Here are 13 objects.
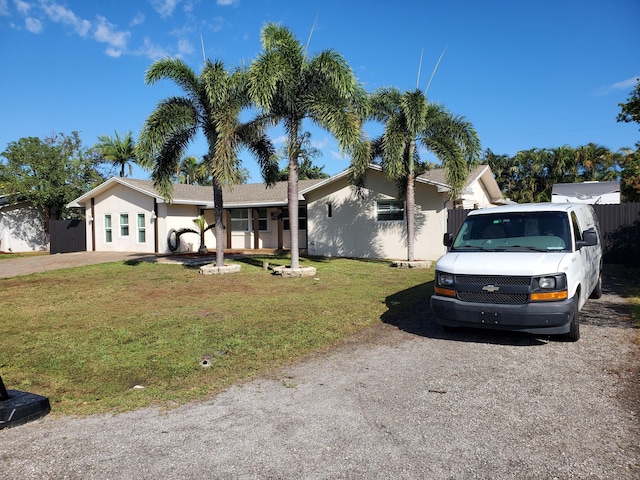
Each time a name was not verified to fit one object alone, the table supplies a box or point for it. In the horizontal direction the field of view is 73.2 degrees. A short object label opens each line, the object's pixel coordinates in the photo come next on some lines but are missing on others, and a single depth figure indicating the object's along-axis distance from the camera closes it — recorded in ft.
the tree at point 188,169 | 141.59
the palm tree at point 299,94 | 40.27
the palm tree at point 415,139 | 48.08
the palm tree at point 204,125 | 42.09
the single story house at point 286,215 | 61.11
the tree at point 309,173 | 145.27
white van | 17.98
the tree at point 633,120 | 39.88
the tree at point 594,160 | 119.75
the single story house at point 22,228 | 92.17
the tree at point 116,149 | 111.75
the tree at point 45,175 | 86.63
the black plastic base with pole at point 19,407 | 12.38
